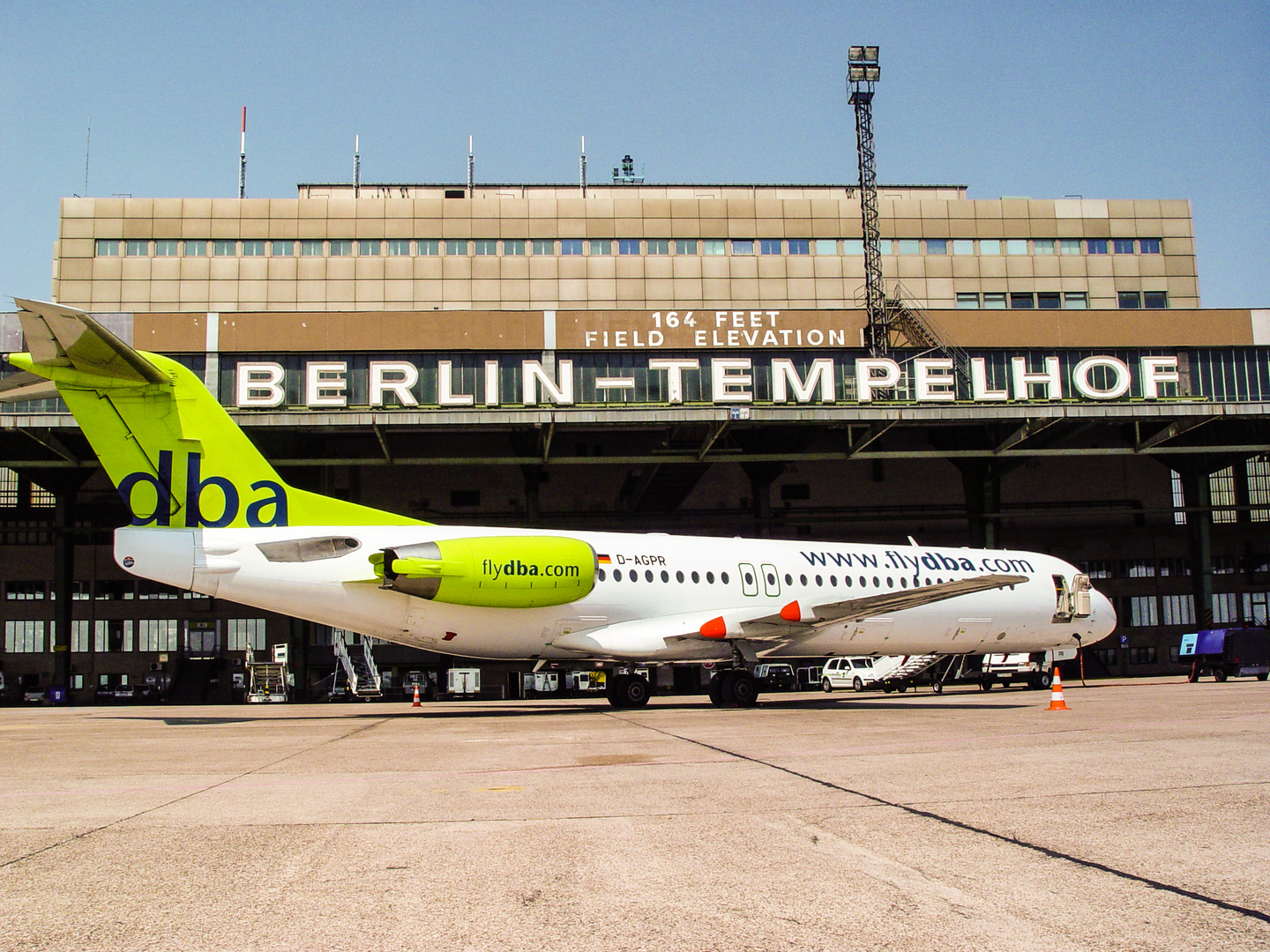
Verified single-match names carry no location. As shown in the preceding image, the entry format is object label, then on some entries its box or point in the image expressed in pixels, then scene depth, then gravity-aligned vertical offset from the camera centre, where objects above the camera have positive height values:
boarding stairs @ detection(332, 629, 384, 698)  41.22 -3.02
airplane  18.84 +0.55
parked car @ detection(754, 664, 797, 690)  41.50 -3.53
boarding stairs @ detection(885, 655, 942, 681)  32.97 -2.62
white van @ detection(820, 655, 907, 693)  36.16 -3.01
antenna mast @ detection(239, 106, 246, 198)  67.38 +27.95
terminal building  38.25 +7.85
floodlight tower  54.47 +23.57
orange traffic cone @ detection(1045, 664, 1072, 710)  20.44 -2.29
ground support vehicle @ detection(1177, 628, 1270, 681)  38.41 -2.69
